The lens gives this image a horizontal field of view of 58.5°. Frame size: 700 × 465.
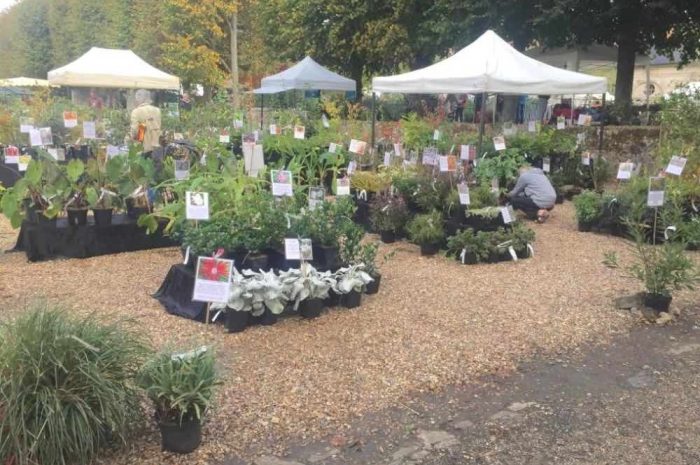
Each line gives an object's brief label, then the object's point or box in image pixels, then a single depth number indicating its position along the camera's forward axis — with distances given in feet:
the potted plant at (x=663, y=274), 15.10
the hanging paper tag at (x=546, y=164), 32.09
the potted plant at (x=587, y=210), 24.90
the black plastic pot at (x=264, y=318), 13.99
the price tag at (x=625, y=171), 23.94
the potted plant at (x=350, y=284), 14.97
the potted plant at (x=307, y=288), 14.03
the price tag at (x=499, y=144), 27.17
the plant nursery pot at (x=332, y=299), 15.29
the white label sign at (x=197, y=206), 13.83
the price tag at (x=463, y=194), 20.67
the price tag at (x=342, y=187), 18.39
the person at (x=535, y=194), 26.48
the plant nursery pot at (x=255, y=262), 14.74
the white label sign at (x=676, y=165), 20.59
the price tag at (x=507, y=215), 21.02
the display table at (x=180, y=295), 14.53
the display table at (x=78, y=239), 19.10
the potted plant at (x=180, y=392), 8.68
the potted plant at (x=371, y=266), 16.11
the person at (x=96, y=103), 50.86
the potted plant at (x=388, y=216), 22.39
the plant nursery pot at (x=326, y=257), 15.65
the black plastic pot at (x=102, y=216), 19.53
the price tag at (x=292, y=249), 14.08
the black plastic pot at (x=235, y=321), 13.48
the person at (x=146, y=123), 31.32
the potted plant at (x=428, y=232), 20.80
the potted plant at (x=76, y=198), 19.10
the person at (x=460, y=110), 67.00
